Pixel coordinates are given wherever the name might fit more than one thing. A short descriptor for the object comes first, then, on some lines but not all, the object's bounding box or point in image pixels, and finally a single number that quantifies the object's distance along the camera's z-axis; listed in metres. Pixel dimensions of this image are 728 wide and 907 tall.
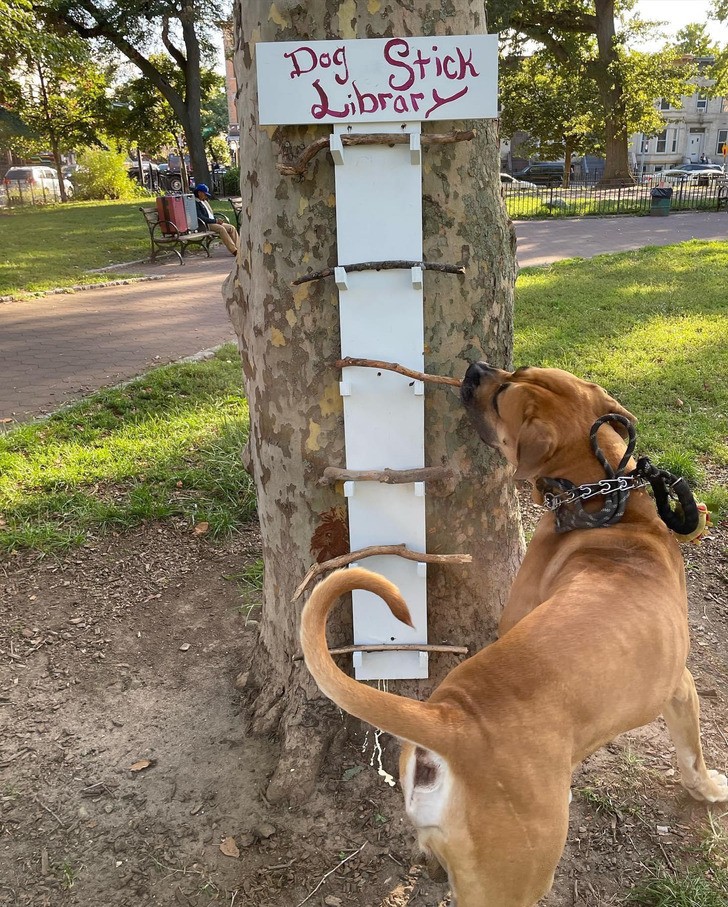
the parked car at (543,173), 44.89
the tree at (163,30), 22.77
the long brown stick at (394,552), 2.37
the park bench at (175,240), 14.00
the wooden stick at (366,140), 2.07
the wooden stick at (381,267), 2.18
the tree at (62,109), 29.67
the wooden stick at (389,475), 2.33
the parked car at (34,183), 34.47
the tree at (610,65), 27.67
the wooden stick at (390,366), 2.23
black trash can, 21.78
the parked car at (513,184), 27.08
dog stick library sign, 2.02
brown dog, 1.61
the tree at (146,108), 29.56
